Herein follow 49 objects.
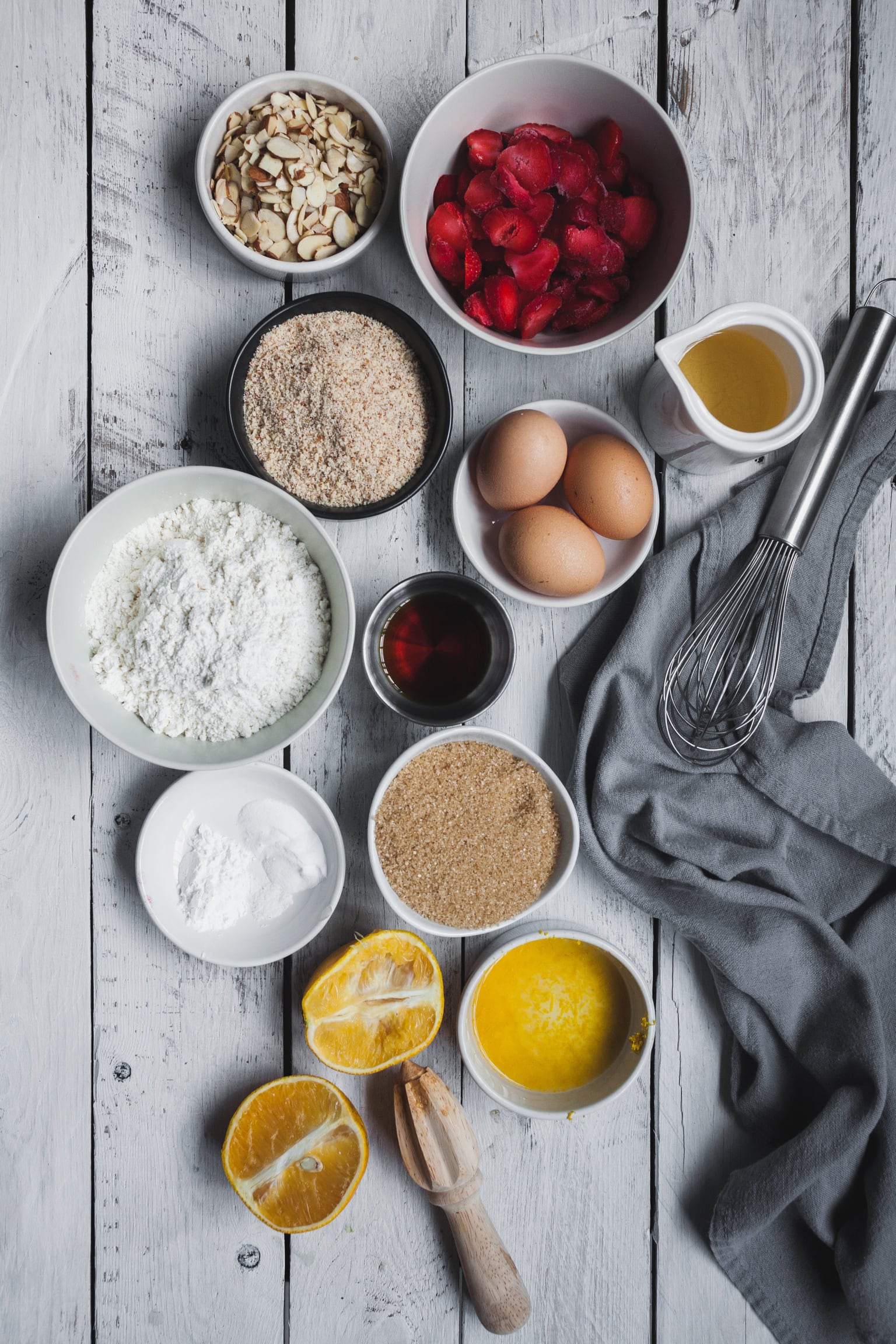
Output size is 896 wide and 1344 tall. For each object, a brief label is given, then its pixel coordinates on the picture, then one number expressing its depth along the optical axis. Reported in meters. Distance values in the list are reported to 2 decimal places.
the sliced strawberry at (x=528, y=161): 0.92
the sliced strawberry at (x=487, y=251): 0.96
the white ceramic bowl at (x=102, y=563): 0.92
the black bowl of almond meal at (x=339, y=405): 0.95
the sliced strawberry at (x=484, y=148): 0.96
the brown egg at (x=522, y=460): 0.93
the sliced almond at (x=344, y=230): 0.96
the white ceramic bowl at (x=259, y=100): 0.94
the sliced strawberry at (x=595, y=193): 0.95
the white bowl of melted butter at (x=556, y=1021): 1.06
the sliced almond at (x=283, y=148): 0.93
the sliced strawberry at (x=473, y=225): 0.96
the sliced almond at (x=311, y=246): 0.96
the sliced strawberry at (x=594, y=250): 0.93
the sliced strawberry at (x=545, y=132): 0.95
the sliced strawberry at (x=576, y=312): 0.97
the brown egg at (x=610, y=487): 0.94
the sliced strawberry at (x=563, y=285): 0.96
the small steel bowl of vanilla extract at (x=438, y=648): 1.01
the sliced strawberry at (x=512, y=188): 0.92
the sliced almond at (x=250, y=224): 0.95
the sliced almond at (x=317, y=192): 0.95
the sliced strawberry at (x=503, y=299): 0.94
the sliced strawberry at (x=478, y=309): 0.95
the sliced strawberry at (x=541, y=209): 0.93
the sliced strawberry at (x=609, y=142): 0.96
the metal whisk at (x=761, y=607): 1.03
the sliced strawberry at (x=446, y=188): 0.99
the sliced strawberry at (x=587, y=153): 0.96
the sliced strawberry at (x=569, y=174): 0.94
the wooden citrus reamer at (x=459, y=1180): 1.00
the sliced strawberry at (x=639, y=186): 0.97
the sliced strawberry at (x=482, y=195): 0.94
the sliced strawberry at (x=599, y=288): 0.97
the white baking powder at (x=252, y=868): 1.02
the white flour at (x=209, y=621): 0.91
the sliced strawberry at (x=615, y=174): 0.96
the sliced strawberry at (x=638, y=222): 0.96
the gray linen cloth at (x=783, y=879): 1.04
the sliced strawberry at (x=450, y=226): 0.96
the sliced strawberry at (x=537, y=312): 0.94
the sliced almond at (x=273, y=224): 0.95
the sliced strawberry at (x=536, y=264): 0.93
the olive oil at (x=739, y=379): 0.99
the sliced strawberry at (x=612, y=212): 0.95
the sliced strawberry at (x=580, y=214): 0.94
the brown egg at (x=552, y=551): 0.93
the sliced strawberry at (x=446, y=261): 0.96
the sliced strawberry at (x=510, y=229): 0.92
